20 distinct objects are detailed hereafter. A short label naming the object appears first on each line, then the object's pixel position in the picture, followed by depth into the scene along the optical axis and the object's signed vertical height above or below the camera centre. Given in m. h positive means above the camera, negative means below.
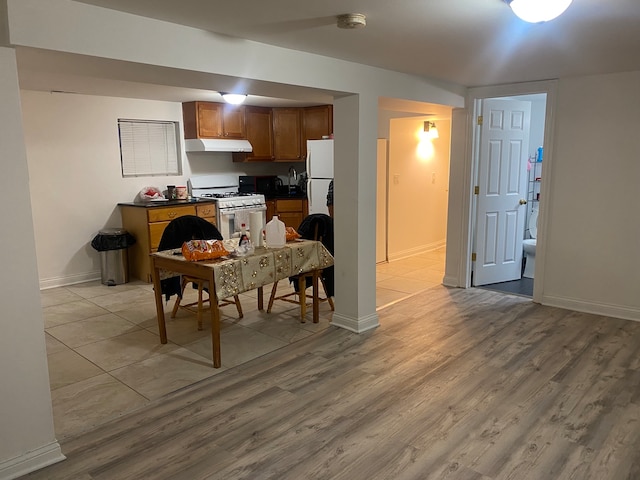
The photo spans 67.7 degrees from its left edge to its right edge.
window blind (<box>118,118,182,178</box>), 5.84 +0.17
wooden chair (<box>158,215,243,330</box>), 3.95 -0.62
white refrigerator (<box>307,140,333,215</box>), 6.08 -0.15
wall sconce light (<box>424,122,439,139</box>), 6.67 +0.42
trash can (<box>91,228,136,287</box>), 5.41 -1.04
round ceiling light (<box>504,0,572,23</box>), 1.95 +0.62
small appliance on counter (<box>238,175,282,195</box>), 6.98 -0.33
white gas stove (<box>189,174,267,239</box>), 6.08 -0.48
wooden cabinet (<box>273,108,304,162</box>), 6.92 +0.39
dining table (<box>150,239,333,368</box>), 3.15 -0.76
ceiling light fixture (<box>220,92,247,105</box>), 4.94 +0.66
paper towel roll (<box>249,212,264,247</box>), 3.69 -0.51
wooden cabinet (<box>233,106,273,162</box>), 6.72 +0.38
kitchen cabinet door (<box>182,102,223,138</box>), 6.12 +0.54
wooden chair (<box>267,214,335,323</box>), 4.28 -0.62
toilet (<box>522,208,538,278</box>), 5.50 -1.08
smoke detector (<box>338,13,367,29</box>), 2.38 +0.70
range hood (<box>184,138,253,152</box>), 6.11 +0.21
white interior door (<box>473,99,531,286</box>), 5.00 -0.31
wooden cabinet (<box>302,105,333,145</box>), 6.68 +0.54
